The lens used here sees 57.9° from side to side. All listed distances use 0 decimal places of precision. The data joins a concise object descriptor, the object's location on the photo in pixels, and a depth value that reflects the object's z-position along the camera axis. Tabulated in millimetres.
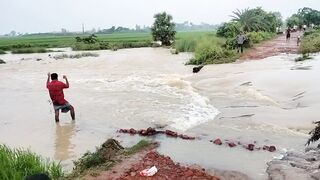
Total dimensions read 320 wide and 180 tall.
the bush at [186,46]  25194
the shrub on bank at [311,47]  16448
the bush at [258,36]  24364
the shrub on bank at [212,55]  16443
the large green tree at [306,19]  44856
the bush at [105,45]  33897
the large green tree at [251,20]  27407
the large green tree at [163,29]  32259
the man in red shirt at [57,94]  7208
